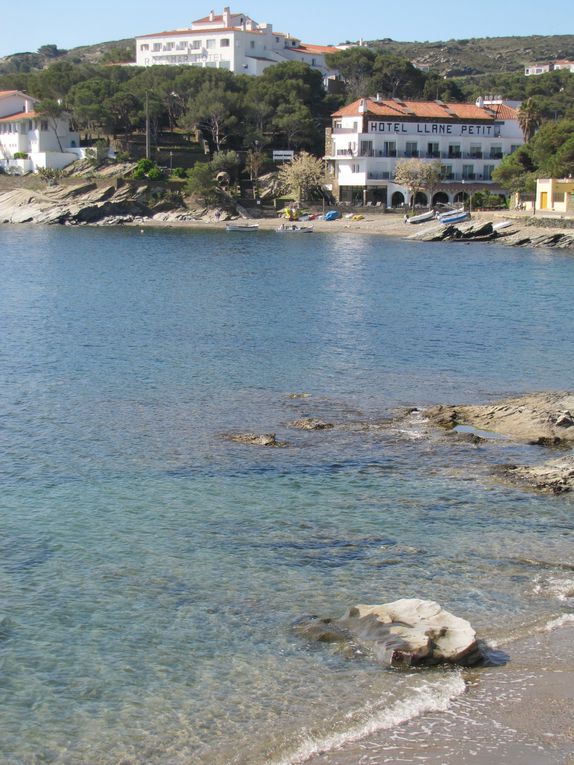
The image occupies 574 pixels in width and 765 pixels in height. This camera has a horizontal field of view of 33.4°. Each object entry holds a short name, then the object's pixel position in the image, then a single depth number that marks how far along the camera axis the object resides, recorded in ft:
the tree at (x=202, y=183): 341.00
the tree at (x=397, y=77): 466.29
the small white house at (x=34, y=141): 378.73
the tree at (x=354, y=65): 466.70
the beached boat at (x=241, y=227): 320.42
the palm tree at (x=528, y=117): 366.43
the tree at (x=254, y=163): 362.61
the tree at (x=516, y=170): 322.75
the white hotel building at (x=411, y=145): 350.64
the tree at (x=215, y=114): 373.61
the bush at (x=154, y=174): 352.69
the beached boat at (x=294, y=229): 312.09
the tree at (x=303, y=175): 345.10
